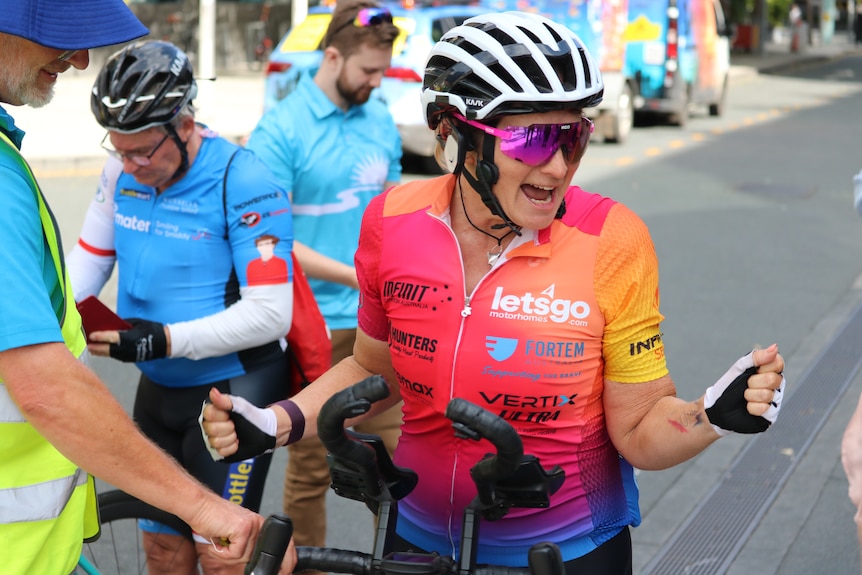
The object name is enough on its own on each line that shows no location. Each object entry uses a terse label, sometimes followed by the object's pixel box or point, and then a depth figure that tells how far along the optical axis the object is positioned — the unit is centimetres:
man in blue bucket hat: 212
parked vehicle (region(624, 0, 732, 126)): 1786
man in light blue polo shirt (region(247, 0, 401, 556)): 452
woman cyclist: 243
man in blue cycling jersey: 351
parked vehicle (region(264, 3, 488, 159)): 1281
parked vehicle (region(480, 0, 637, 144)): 1655
